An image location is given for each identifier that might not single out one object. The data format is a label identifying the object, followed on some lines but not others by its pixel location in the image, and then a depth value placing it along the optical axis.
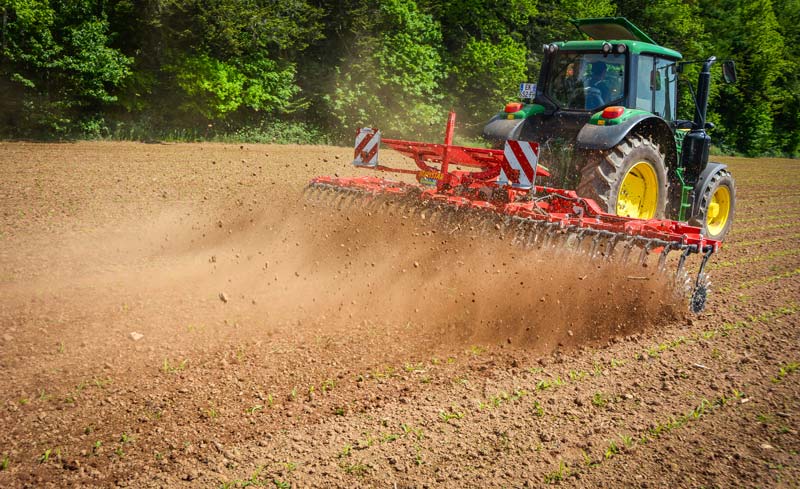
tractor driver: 6.80
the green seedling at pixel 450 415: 3.62
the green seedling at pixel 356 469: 3.11
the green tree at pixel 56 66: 15.22
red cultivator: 5.29
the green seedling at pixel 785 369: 4.40
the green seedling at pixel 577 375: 4.25
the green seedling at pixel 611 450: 3.34
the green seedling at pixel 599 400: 3.88
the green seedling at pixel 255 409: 3.64
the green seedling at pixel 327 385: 3.95
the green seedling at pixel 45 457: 3.10
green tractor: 6.10
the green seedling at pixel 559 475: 3.11
